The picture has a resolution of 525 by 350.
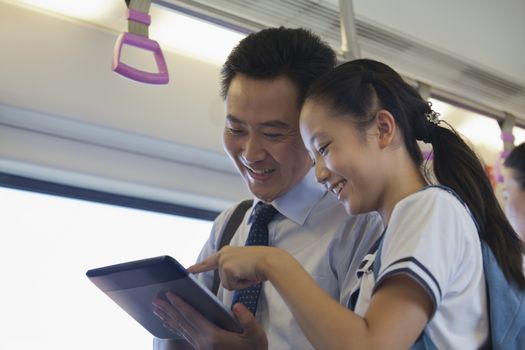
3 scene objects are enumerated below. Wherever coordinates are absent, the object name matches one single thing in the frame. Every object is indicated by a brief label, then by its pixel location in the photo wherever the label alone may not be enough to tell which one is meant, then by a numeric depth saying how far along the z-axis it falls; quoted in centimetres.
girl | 96
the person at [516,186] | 191
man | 138
